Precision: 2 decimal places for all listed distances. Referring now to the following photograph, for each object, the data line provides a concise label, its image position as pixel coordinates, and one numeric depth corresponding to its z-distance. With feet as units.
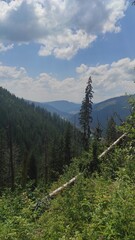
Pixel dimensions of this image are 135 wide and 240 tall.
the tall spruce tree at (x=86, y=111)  120.57
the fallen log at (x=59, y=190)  32.54
